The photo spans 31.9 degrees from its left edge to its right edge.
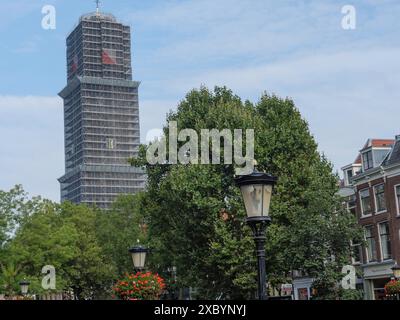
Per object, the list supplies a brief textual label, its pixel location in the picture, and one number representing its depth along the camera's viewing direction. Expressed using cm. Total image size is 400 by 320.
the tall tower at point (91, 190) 19638
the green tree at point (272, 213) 4488
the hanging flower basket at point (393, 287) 2833
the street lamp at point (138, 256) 2500
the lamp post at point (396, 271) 3625
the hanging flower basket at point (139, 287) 1961
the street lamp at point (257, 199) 1223
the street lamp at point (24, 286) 4283
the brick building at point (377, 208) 4912
